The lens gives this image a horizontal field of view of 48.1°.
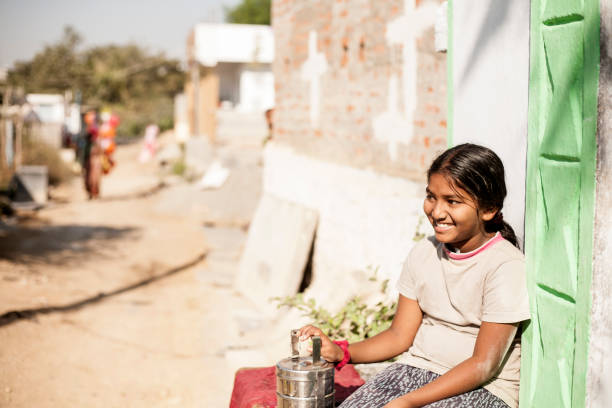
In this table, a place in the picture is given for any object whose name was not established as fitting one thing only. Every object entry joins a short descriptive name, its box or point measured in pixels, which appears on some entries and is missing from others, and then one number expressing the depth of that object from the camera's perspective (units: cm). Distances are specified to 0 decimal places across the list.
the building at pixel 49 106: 3347
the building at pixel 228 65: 2506
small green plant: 411
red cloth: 294
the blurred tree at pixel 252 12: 5553
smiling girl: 230
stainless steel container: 238
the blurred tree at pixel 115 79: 3803
